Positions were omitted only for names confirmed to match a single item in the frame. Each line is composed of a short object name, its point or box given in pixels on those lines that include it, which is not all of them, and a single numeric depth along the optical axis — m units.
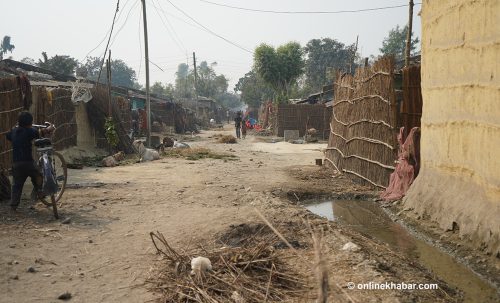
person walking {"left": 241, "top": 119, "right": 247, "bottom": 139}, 26.87
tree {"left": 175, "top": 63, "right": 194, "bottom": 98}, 88.00
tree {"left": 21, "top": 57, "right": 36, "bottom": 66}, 53.84
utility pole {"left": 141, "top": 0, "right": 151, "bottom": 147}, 18.22
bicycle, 6.23
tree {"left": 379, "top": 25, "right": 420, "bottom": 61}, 58.97
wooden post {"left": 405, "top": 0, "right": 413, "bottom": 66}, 9.60
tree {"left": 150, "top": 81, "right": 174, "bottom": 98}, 71.69
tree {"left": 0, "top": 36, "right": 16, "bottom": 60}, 58.03
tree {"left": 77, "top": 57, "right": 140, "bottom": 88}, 70.75
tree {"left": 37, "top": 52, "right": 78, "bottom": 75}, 35.95
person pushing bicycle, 6.35
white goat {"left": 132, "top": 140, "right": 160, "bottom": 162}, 14.39
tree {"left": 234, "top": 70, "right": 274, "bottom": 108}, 64.00
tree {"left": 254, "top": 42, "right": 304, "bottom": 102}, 37.81
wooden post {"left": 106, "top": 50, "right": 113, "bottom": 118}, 15.73
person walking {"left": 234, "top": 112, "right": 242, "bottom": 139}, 25.74
